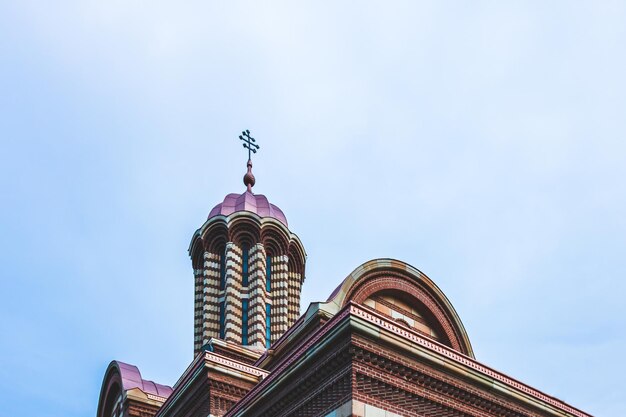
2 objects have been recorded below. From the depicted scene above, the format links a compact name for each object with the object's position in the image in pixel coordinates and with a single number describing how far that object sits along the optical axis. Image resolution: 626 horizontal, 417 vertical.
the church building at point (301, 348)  16.19
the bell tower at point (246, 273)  35.53
